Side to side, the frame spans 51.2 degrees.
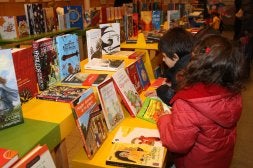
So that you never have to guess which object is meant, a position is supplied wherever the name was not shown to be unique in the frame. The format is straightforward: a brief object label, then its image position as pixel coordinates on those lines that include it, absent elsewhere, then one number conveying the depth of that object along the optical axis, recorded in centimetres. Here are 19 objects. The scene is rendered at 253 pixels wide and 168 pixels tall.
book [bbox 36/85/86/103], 134
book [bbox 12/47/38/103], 128
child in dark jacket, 189
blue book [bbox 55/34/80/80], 156
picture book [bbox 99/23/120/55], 224
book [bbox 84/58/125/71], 180
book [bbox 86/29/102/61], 195
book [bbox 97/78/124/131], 147
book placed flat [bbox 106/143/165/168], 119
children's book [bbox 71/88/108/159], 122
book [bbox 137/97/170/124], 164
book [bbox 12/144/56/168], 80
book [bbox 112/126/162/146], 138
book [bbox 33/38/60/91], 141
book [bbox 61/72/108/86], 155
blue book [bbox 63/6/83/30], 397
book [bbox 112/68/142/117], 163
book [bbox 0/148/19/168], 78
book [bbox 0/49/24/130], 103
